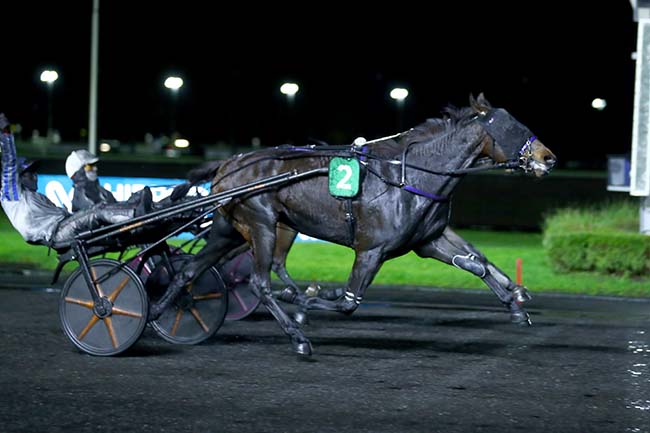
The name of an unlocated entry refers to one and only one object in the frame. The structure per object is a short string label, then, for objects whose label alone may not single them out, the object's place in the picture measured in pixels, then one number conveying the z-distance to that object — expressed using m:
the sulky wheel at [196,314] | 17.20
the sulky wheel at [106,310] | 15.91
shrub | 25.99
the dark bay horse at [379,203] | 15.96
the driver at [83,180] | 19.40
